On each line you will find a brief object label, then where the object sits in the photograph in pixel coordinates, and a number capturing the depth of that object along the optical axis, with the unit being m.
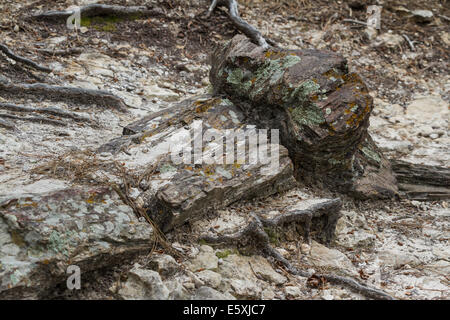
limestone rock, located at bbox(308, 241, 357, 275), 4.63
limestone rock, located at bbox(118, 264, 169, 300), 3.61
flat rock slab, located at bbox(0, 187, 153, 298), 3.49
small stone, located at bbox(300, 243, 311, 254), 4.86
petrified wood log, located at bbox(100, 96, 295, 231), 4.45
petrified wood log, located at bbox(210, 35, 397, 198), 5.35
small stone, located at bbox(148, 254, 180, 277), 3.91
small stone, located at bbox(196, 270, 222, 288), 3.94
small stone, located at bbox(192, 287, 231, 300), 3.71
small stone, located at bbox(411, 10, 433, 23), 10.91
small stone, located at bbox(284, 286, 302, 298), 4.11
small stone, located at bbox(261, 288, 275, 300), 4.02
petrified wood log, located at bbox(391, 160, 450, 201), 6.18
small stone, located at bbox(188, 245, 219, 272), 4.13
